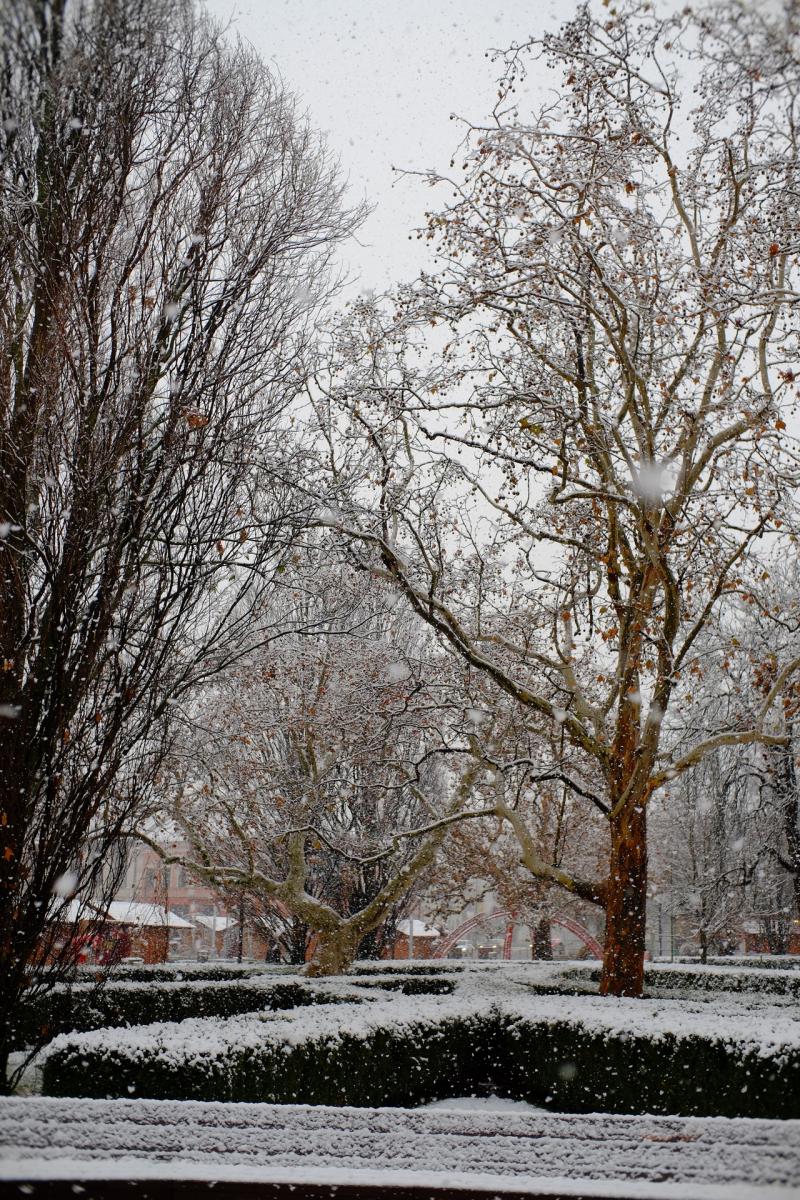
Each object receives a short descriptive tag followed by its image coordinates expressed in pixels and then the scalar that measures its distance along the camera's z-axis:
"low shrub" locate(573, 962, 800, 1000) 15.65
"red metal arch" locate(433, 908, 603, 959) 29.19
